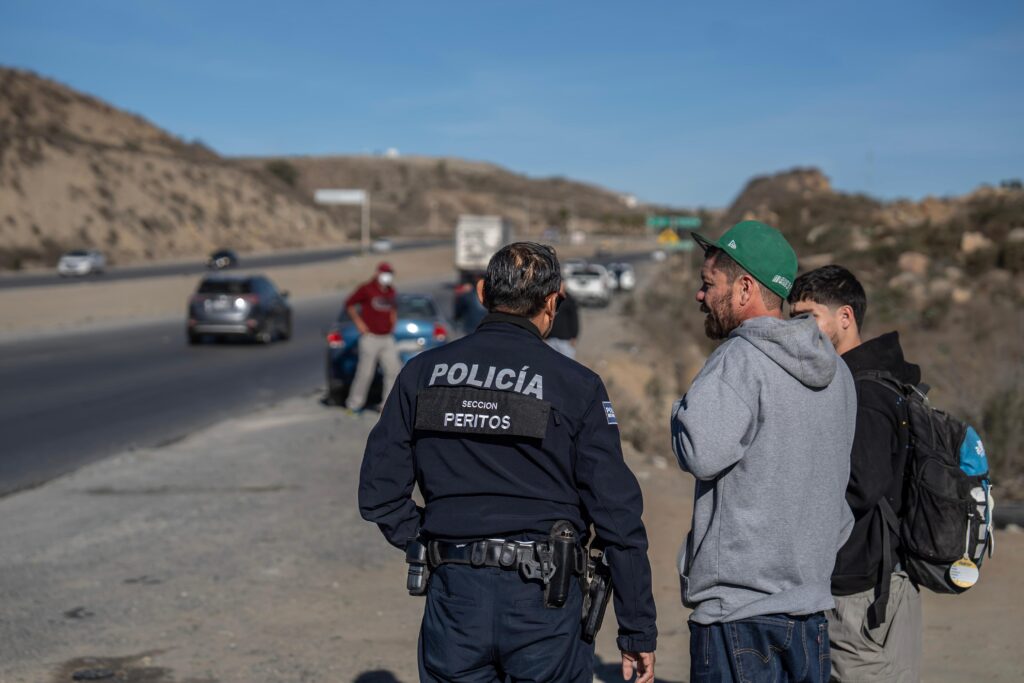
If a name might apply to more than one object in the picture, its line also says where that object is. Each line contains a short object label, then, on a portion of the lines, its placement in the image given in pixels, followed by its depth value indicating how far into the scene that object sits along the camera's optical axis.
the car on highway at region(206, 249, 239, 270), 56.09
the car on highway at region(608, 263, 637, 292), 54.12
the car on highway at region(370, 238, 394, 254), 85.05
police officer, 2.92
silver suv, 24.36
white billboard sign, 98.75
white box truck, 47.84
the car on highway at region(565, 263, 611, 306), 44.19
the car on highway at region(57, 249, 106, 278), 52.41
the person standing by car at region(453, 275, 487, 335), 16.02
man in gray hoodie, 2.94
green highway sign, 35.31
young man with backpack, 3.38
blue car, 15.45
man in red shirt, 13.94
